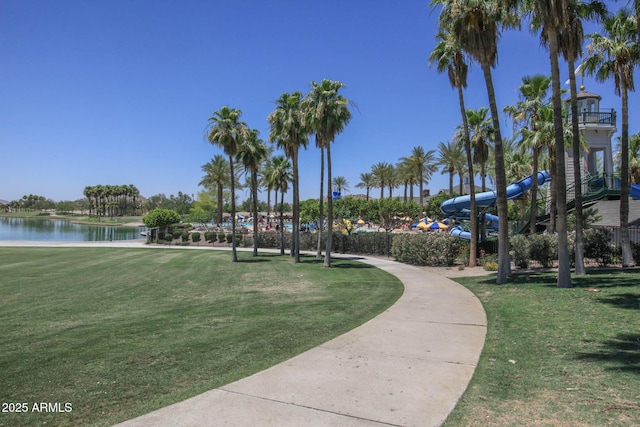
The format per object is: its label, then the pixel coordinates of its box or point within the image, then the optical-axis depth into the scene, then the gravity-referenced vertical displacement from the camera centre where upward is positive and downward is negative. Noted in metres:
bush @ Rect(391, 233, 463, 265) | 23.69 -1.06
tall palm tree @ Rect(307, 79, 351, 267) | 24.93 +6.67
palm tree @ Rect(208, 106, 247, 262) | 28.98 +6.55
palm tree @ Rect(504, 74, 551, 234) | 24.39 +6.82
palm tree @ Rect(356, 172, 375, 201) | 101.80 +11.20
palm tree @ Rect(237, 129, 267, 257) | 32.34 +5.69
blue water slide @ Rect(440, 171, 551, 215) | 26.53 +2.13
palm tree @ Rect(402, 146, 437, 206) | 72.06 +11.10
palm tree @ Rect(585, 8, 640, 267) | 17.00 +6.71
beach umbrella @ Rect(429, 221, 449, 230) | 55.62 +0.39
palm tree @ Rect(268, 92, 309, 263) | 28.45 +6.60
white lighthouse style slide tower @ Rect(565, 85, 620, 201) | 30.83 +6.85
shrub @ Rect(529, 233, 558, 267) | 19.75 -0.82
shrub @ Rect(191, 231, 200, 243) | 51.84 -0.76
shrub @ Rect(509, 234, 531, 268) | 19.80 -0.96
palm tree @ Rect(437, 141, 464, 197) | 60.59 +9.81
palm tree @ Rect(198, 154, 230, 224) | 78.62 +10.34
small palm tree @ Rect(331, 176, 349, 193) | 113.25 +12.13
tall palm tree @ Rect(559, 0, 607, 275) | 15.51 +6.43
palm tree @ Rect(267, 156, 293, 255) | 38.78 +5.01
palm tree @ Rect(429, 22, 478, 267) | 20.84 +7.69
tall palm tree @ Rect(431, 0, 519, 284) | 15.12 +6.71
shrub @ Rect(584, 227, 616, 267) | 19.30 -0.73
